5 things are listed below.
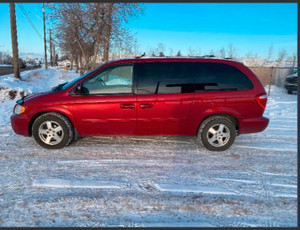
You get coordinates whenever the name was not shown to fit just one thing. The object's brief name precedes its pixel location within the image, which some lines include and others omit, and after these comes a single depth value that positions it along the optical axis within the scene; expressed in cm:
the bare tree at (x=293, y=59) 3124
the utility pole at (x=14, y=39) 1132
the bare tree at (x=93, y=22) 1170
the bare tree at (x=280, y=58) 3121
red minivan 385
